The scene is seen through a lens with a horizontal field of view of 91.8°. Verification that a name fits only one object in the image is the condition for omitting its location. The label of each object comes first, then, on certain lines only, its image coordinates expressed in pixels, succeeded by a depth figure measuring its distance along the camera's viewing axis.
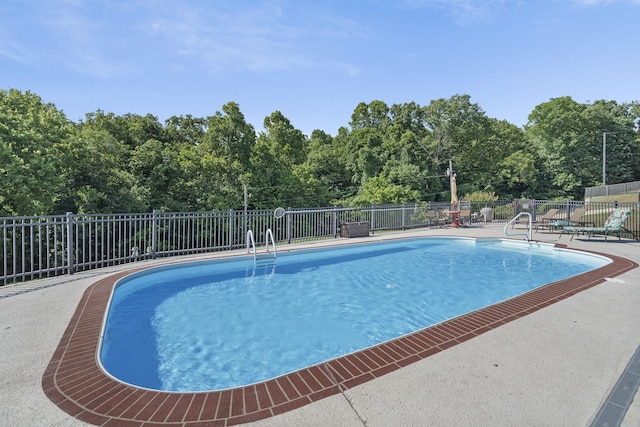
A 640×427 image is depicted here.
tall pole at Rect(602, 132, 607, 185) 30.34
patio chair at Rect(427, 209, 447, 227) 16.19
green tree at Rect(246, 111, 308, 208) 21.00
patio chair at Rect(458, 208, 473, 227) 16.41
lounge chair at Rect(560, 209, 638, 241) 10.66
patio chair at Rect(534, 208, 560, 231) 14.39
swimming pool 3.50
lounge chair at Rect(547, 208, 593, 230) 12.38
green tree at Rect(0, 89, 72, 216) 11.00
